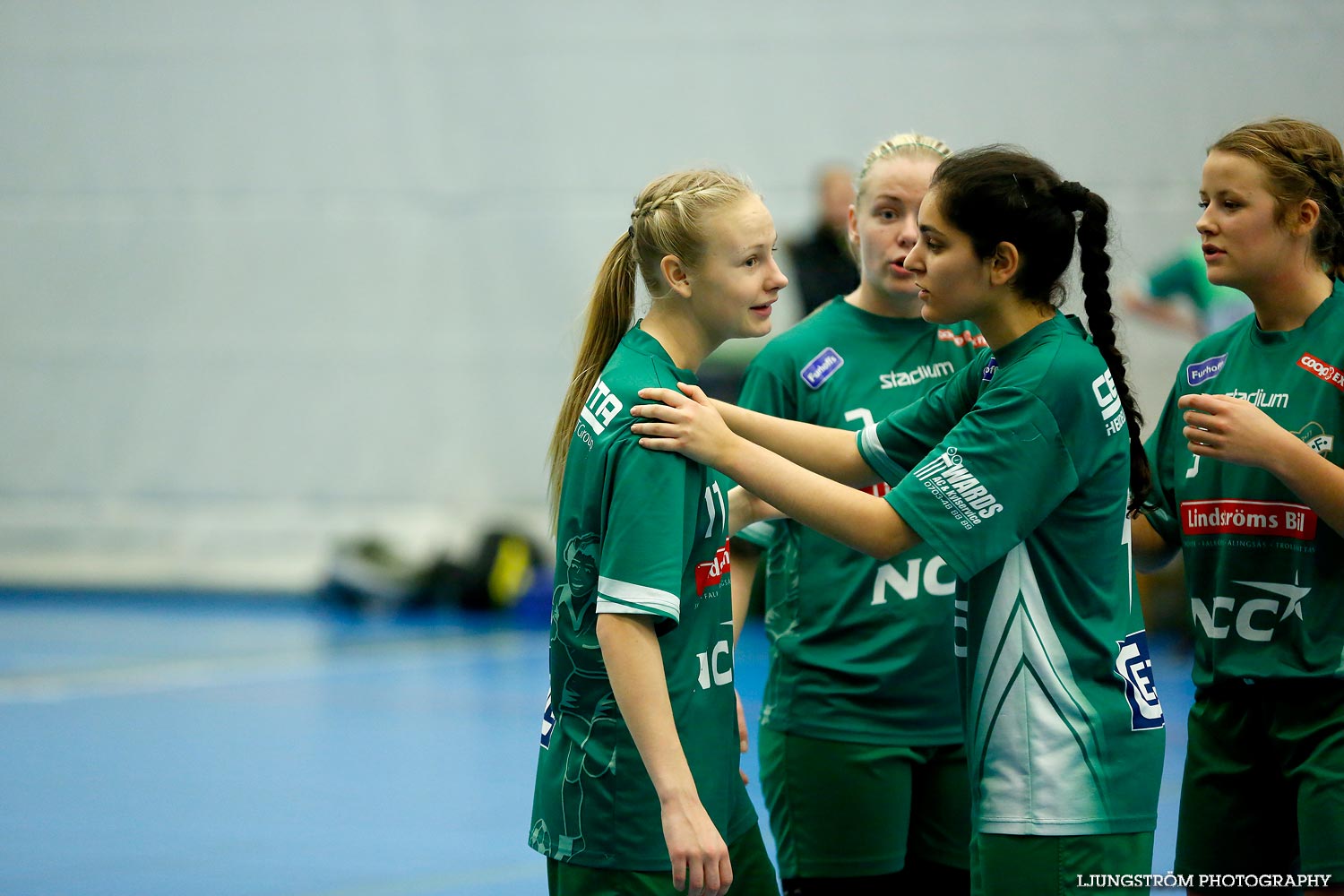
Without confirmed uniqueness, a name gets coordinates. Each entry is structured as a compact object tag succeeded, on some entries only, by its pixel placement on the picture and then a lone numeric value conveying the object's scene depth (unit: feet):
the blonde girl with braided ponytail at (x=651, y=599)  15.28
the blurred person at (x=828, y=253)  56.18
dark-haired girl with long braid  16.26
